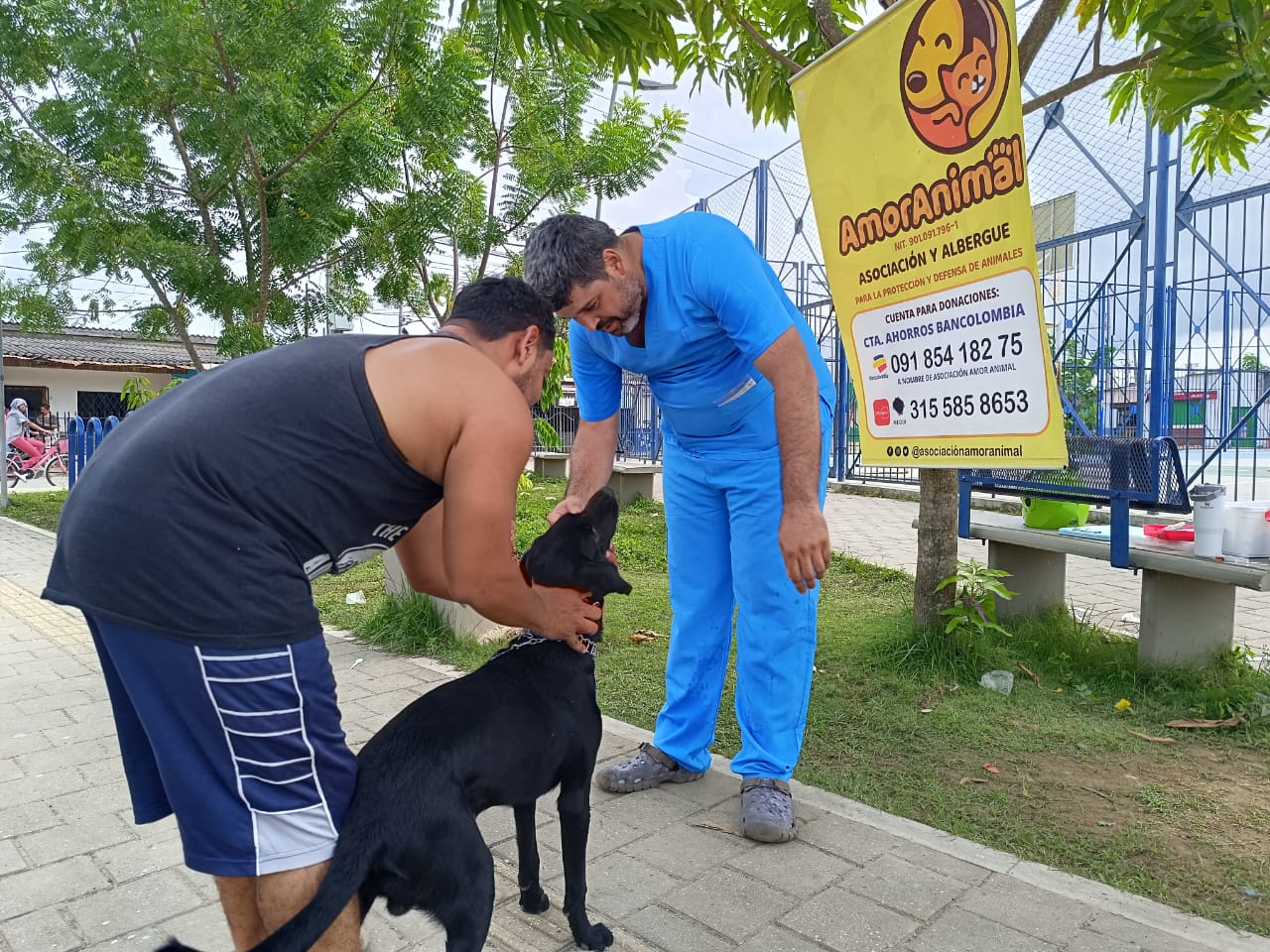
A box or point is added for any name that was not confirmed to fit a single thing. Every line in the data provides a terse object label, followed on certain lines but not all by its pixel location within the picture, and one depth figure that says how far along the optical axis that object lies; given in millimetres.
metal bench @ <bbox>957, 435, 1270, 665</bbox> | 3730
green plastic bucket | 4508
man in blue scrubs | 2514
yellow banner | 3125
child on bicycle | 18156
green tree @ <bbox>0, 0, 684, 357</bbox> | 5445
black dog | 1652
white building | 25562
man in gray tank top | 1503
